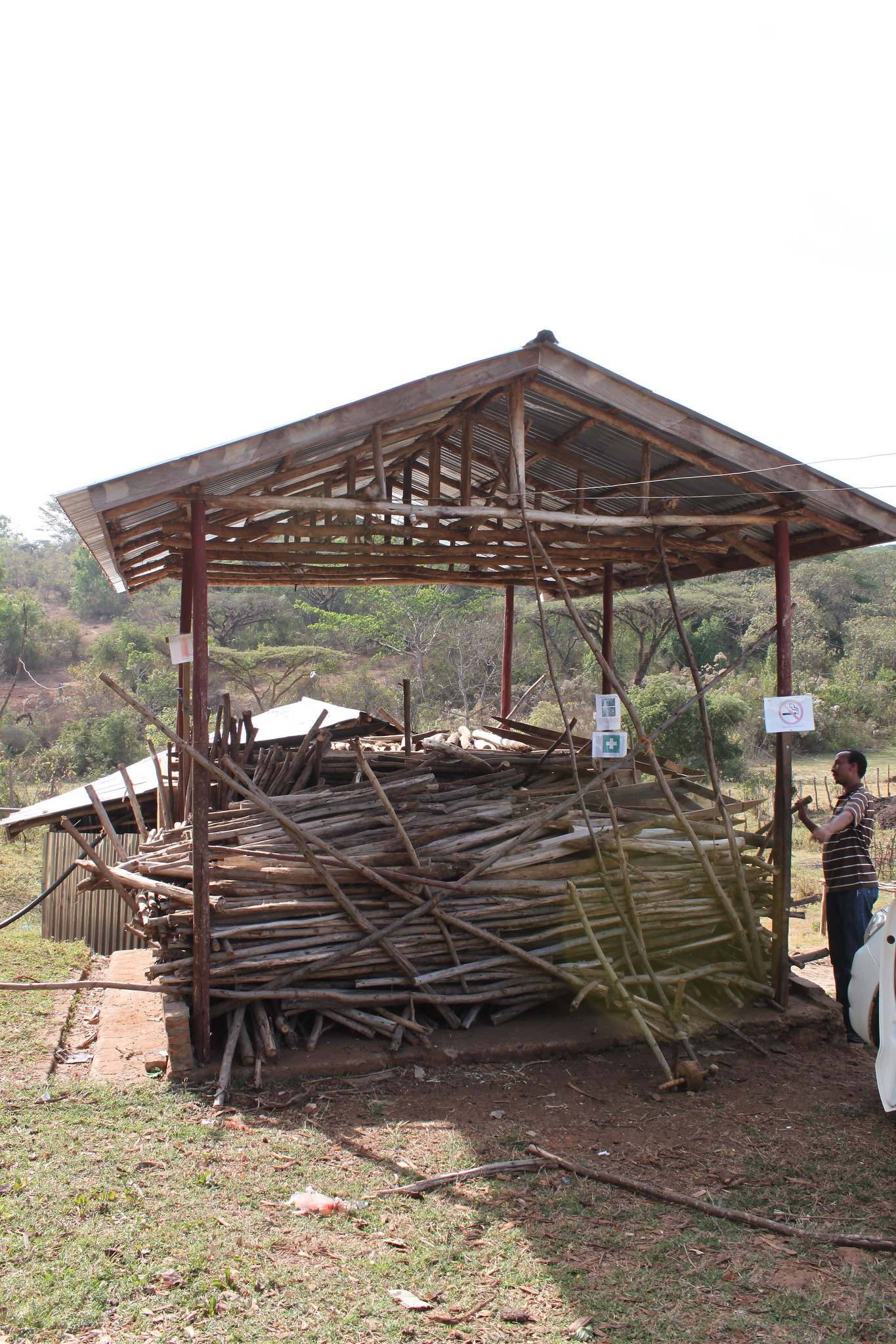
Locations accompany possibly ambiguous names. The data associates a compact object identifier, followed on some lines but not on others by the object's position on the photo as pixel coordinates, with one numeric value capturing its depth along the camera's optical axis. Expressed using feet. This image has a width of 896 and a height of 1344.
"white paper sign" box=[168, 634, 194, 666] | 20.31
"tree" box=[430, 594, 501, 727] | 98.89
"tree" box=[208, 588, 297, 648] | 119.24
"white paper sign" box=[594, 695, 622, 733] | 24.08
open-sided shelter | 18.45
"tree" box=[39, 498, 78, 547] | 203.51
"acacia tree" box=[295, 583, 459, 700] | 100.17
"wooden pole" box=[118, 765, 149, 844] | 25.27
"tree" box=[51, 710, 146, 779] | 87.86
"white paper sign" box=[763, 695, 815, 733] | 21.31
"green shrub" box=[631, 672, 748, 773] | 66.44
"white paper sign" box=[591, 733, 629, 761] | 23.36
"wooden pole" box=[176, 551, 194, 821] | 25.13
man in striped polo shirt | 19.99
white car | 15.66
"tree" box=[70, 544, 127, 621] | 145.59
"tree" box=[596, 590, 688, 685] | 86.53
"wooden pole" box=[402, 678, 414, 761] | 28.53
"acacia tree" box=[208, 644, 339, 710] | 89.30
